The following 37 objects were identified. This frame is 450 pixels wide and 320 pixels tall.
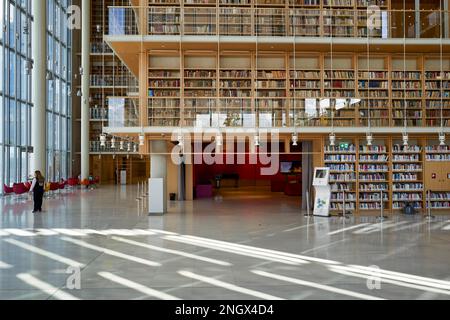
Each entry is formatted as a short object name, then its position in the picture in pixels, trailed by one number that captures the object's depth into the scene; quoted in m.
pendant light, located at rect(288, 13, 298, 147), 12.43
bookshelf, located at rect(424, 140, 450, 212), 13.74
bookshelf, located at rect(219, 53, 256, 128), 12.99
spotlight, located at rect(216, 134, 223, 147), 12.37
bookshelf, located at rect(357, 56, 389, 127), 13.55
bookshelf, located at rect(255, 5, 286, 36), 13.45
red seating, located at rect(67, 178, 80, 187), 24.69
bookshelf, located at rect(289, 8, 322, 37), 13.50
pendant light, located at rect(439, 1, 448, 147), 12.41
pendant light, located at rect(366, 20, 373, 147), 12.85
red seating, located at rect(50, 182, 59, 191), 19.83
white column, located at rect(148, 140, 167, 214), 13.39
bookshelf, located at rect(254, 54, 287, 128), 13.09
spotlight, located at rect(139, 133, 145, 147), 12.51
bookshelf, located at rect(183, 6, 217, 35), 13.23
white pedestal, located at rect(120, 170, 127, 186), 31.50
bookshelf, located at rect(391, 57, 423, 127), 13.63
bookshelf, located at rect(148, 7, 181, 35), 13.35
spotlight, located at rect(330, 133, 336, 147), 12.36
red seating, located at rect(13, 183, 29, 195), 16.70
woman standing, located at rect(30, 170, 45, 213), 13.96
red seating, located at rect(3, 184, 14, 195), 16.86
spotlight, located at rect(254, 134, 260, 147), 12.21
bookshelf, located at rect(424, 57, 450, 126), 13.70
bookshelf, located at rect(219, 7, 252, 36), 13.40
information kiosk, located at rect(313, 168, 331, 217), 12.64
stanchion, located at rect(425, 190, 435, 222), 12.05
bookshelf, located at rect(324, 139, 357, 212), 13.73
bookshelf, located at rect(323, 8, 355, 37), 13.59
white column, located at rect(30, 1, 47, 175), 16.77
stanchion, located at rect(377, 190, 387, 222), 12.09
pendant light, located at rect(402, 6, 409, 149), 12.35
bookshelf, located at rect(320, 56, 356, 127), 13.32
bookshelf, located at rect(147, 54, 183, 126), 13.12
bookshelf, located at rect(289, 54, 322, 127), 13.20
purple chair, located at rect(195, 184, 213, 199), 20.66
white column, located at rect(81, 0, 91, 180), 26.41
